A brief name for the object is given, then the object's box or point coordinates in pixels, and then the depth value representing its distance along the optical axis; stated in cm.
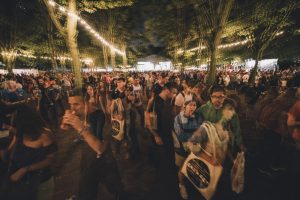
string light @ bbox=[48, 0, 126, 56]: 932
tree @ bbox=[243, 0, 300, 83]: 1402
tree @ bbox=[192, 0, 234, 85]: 1192
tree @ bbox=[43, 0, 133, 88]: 973
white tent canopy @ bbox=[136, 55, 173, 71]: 2794
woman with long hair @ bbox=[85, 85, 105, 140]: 521
